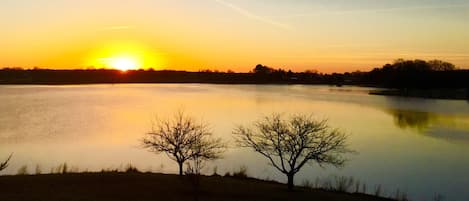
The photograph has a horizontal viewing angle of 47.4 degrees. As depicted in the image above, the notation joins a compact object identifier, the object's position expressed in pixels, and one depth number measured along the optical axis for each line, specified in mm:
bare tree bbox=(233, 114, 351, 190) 17000
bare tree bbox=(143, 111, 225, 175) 18484
